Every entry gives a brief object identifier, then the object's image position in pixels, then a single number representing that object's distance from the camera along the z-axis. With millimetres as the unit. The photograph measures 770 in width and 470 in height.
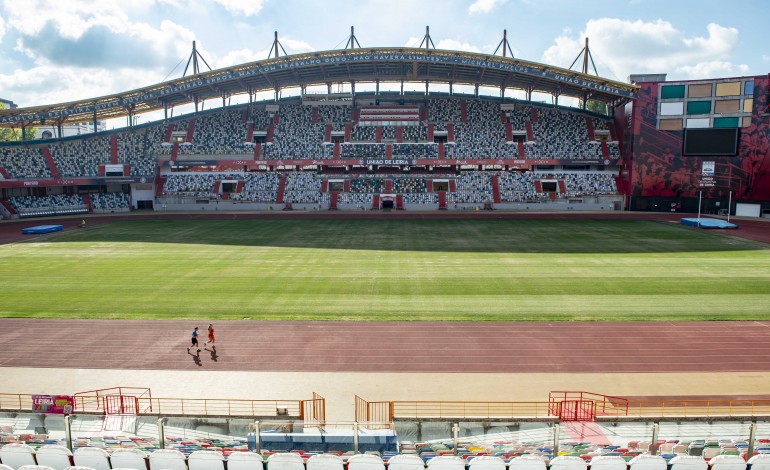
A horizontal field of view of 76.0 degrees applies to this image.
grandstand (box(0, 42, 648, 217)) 64625
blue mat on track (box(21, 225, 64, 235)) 47500
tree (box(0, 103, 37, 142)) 92650
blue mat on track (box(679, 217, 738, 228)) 46688
